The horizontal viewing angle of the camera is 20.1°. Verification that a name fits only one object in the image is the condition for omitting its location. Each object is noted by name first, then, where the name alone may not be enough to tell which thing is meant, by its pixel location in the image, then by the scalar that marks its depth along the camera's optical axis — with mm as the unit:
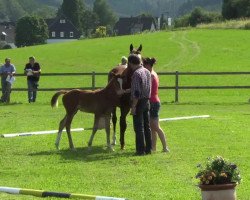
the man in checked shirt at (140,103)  13383
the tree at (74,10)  178875
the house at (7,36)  188575
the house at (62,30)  180250
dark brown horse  14148
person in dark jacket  28498
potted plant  8422
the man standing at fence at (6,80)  28328
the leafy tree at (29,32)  141500
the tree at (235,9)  90875
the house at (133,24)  183000
